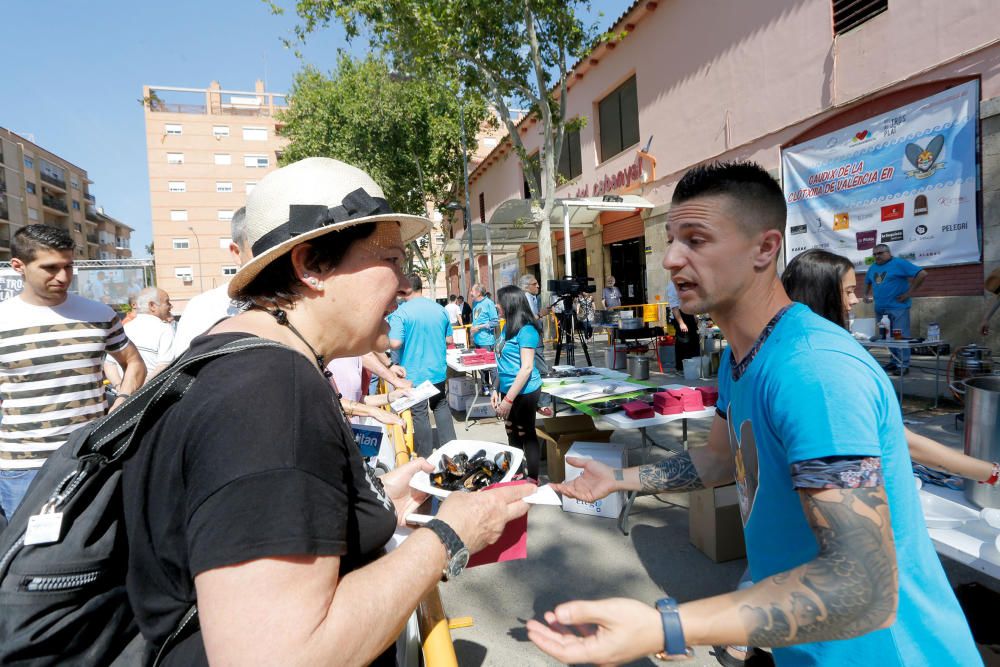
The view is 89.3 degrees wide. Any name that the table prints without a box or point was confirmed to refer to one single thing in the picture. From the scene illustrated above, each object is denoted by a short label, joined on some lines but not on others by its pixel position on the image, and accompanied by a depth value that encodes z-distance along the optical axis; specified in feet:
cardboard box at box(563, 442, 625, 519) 13.19
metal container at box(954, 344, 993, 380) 14.99
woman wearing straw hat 2.45
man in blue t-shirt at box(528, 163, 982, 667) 2.95
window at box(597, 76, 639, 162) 47.44
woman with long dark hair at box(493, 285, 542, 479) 14.55
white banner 23.99
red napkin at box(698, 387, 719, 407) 14.58
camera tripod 30.71
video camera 29.55
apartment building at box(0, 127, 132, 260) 153.07
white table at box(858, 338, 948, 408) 19.39
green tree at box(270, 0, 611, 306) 33.06
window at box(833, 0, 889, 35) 26.80
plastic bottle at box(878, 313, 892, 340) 21.36
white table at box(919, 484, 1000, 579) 5.53
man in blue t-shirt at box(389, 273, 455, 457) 16.70
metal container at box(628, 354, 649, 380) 22.77
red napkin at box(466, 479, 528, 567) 4.60
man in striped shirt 9.07
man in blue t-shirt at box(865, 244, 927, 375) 23.31
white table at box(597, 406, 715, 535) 13.53
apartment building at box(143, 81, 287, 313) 163.02
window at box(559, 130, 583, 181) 58.23
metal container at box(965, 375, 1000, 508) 6.36
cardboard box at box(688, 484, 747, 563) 11.18
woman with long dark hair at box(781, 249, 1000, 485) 8.20
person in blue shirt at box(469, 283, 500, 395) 30.60
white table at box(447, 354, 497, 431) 24.48
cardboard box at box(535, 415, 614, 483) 15.70
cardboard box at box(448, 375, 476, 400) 27.89
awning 41.70
